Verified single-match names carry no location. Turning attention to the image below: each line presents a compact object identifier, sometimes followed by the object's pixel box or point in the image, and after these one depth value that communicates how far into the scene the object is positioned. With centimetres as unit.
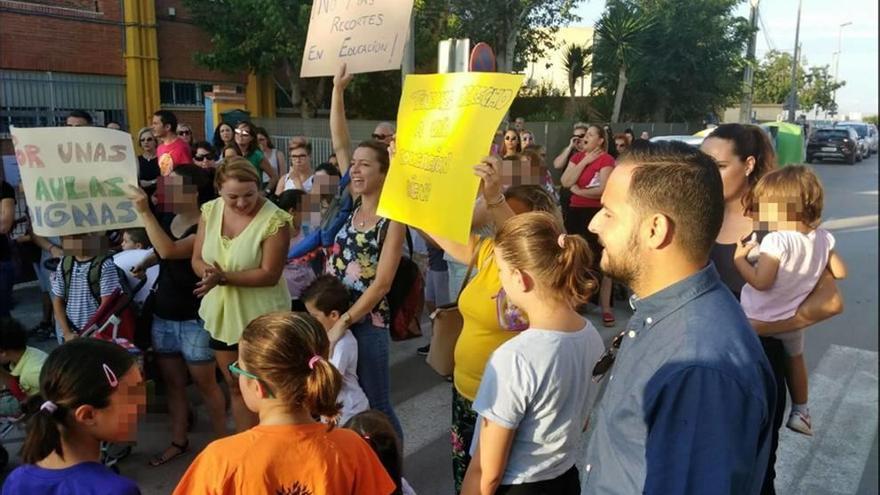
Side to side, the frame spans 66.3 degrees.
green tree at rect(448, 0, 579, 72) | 1555
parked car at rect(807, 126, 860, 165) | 2883
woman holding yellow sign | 259
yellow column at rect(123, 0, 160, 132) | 1919
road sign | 453
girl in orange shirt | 186
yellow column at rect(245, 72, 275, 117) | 2327
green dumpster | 1077
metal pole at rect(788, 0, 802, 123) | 2240
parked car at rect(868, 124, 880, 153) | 3592
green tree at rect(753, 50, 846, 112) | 2527
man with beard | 122
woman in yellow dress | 348
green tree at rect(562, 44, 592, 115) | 1403
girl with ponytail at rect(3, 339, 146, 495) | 200
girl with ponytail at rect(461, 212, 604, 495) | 202
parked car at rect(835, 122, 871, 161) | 3237
